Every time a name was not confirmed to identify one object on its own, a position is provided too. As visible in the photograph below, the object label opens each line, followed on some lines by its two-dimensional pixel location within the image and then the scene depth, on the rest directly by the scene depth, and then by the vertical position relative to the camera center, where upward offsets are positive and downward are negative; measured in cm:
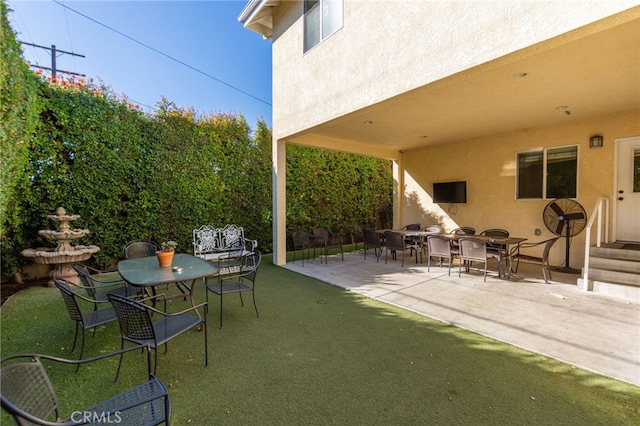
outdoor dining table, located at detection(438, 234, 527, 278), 539 -63
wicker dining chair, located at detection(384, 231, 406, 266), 659 -76
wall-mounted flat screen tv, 810 +50
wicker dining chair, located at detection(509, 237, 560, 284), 512 -98
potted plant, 338 -58
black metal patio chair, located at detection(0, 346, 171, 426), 124 -101
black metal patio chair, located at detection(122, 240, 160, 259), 451 -66
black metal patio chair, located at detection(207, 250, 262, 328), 369 -105
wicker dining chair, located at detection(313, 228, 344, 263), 739 -81
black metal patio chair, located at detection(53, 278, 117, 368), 256 -109
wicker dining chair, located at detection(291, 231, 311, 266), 712 -76
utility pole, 1121 +686
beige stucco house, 319 +191
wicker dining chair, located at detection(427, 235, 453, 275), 574 -79
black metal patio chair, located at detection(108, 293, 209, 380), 216 -94
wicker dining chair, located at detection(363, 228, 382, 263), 705 -76
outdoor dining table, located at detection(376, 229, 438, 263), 695 -63
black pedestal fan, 596 -21
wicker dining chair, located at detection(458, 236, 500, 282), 521 -78
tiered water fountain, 461 -71
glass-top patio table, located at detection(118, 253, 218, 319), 282 -71
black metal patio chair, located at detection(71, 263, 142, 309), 312 -103
